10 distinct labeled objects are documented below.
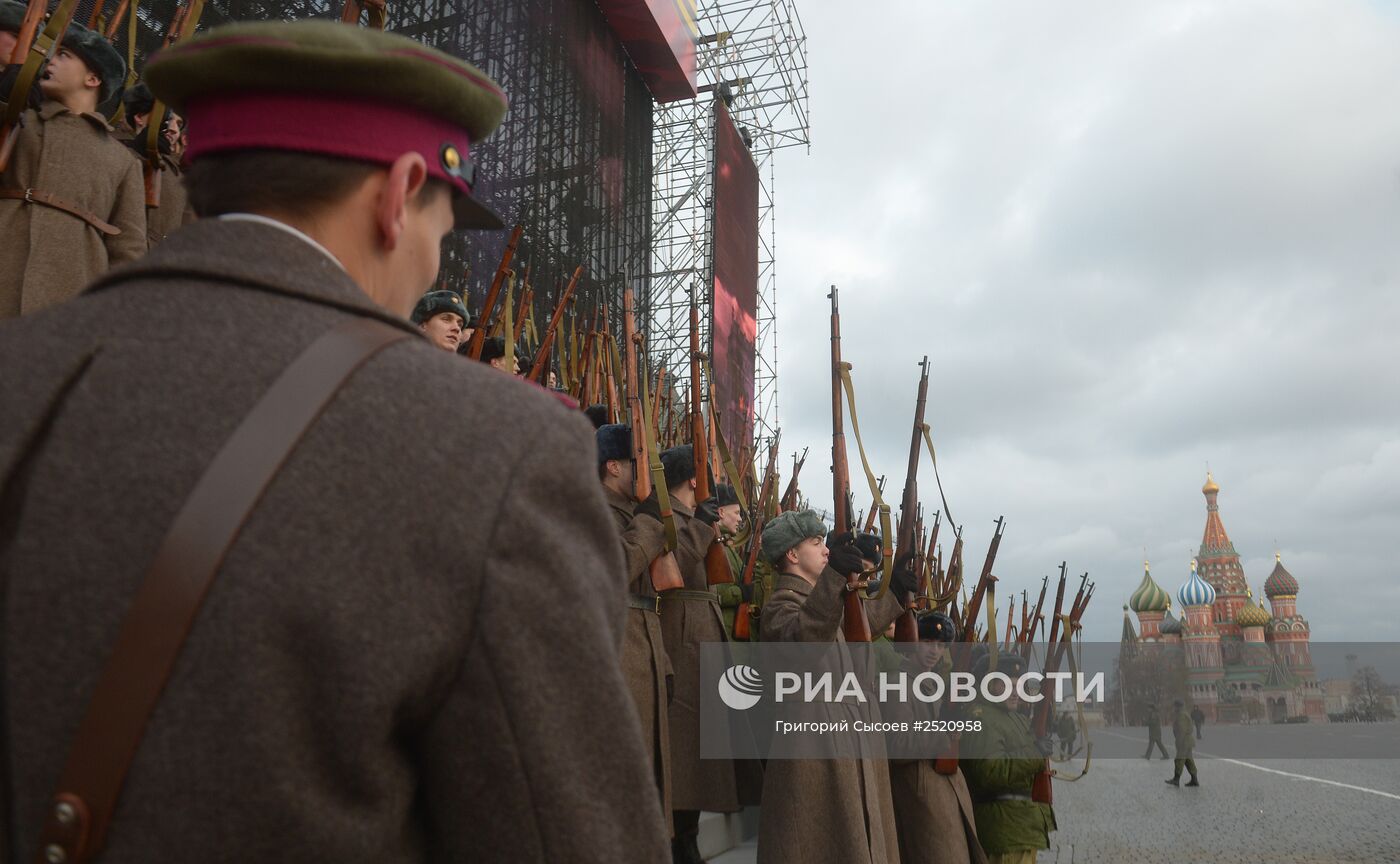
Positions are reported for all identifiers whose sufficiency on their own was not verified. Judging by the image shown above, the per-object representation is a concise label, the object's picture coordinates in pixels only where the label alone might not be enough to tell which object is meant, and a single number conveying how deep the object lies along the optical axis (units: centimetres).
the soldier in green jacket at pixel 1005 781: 446
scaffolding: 1977
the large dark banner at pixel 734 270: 1908
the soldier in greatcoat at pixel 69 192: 254
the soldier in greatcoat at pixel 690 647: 434
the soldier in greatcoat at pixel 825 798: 355
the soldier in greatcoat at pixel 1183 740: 1521
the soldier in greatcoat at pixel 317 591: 72
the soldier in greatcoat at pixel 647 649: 369
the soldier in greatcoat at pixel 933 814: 425
